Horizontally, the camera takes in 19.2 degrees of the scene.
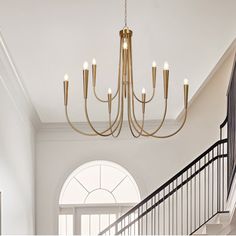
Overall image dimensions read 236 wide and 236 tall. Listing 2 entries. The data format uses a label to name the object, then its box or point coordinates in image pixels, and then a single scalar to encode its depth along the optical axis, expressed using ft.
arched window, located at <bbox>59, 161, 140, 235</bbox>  38.01
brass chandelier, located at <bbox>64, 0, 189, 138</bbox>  19.70
